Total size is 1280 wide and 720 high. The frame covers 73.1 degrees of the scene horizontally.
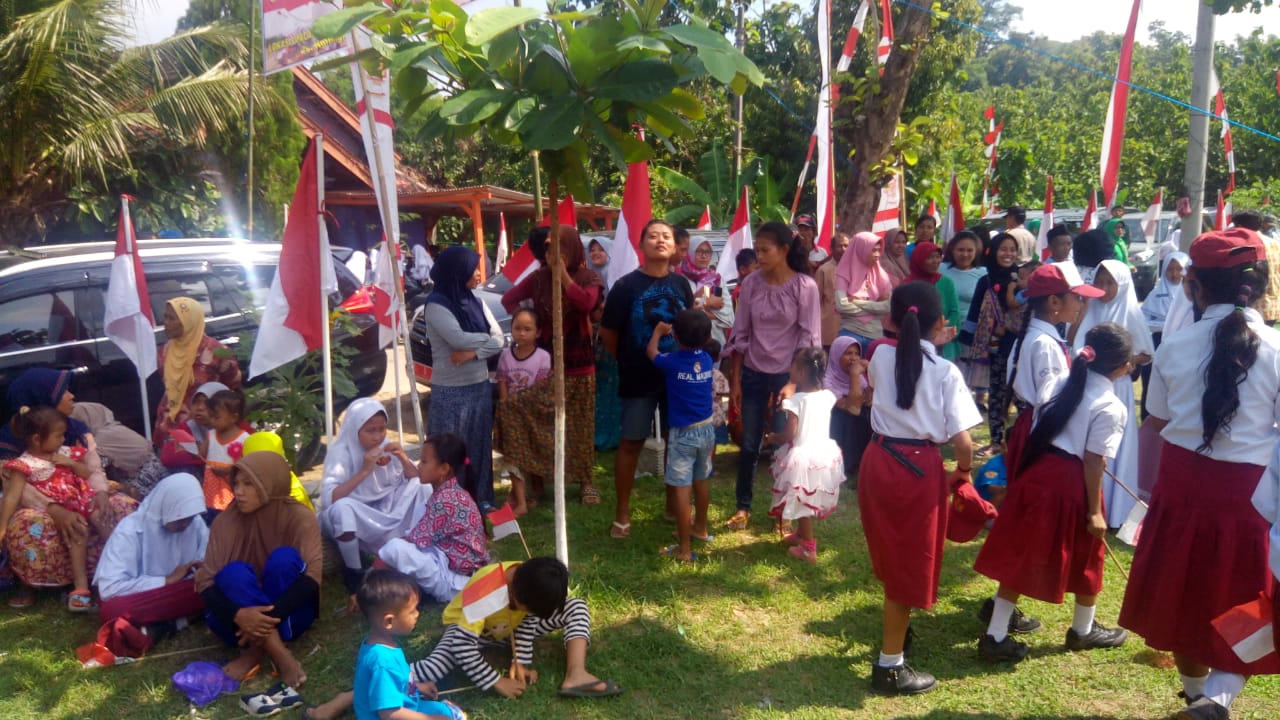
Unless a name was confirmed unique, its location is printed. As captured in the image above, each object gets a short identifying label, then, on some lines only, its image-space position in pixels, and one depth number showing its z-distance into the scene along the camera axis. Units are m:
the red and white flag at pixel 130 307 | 5.23
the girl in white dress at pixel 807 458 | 4.74
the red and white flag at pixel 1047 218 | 10.01
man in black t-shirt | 4.99
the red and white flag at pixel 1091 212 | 9.12
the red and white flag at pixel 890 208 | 8.14
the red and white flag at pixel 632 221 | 5.77
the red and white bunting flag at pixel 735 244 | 7.40
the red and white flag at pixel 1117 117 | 6.80
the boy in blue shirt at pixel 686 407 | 4.69
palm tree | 9.62
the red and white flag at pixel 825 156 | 7.17
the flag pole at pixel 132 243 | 5.18
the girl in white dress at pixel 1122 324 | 5.01
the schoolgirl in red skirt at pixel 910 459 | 3.42
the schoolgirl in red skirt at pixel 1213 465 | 2.99
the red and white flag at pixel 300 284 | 4.93
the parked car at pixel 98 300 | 5.56
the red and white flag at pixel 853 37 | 8.21
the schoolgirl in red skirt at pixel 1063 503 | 3.44
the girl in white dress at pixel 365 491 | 4.41
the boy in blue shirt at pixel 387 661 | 3.10
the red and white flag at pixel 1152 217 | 12.55
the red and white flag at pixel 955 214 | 9.79
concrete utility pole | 7.71
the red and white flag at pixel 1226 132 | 10.02
